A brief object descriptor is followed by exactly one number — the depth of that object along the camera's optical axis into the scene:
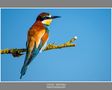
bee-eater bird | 4.40
